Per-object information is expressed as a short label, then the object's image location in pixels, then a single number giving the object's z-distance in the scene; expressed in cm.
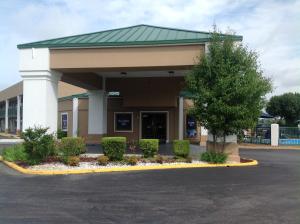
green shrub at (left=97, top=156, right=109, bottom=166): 1551
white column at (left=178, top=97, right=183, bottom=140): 3121
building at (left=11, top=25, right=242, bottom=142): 1814
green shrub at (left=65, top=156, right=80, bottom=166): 1543
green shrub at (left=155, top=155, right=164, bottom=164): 1638
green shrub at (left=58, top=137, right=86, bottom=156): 1662
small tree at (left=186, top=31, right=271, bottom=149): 1641
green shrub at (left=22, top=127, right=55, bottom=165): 1566
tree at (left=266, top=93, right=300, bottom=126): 5044
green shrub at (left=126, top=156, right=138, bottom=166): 1572
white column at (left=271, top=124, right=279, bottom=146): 3292
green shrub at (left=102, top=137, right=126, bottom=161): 1631
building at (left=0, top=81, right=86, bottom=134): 4875
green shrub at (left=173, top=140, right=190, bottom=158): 1750
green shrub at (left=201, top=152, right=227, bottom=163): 1672
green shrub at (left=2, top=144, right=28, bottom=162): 1667
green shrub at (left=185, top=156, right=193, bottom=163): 1666
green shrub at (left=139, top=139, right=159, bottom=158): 1733
